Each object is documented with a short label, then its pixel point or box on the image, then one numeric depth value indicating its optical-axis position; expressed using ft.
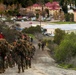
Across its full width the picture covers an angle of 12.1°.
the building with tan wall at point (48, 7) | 362.53
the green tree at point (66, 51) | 102.52
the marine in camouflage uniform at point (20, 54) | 71.20
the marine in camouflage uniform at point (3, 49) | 69.14
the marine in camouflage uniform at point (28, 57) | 76.67
